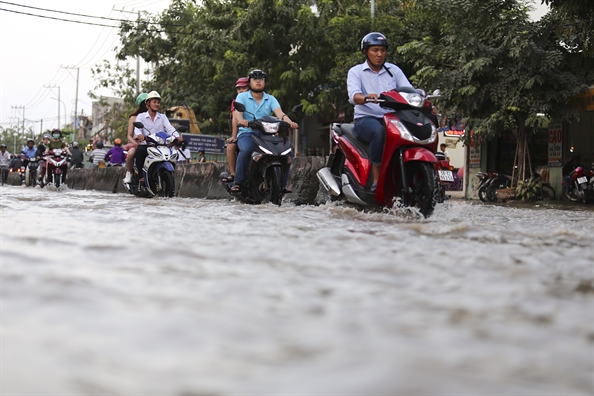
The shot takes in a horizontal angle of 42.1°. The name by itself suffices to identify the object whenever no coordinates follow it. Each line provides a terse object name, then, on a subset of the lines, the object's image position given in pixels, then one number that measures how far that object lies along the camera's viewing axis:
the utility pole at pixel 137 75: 43.22
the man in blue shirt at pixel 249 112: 7.73
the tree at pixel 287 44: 21.34
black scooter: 7.54
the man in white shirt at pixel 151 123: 9.92
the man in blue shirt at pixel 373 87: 5.93
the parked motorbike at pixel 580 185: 14.29
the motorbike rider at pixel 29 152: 20.94
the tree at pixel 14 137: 117.06
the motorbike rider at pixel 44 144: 16.80
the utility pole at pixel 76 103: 76.06
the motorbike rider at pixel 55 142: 16.75
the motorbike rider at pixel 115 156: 18.69
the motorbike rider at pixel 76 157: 20.91
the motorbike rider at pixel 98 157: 22.86
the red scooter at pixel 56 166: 16.23
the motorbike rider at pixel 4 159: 27.22
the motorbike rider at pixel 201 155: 23.94
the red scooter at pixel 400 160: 5.40
